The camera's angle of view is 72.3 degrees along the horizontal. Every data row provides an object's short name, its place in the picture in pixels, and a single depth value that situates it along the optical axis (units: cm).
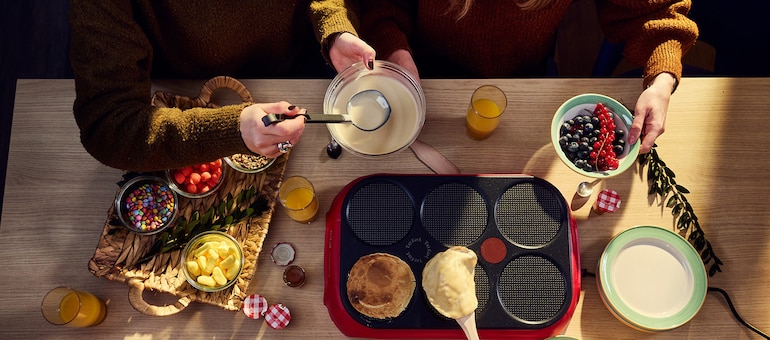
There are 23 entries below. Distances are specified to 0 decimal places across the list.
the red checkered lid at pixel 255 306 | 136
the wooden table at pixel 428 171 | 139
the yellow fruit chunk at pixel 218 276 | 132
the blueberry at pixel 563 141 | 136
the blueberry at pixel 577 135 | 136
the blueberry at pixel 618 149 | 136
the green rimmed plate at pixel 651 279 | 134
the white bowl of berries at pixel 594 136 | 133
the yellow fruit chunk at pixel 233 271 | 134
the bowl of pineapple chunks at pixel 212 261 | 132
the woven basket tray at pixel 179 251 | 134
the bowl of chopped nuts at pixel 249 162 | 143
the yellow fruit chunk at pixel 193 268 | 132
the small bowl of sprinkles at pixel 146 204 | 138
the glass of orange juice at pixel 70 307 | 130
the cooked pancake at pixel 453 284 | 120
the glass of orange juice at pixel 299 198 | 138
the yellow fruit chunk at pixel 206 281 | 131
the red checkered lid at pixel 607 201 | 142
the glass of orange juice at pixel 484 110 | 144
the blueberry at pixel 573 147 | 134
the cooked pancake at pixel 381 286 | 125
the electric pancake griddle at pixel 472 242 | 127
